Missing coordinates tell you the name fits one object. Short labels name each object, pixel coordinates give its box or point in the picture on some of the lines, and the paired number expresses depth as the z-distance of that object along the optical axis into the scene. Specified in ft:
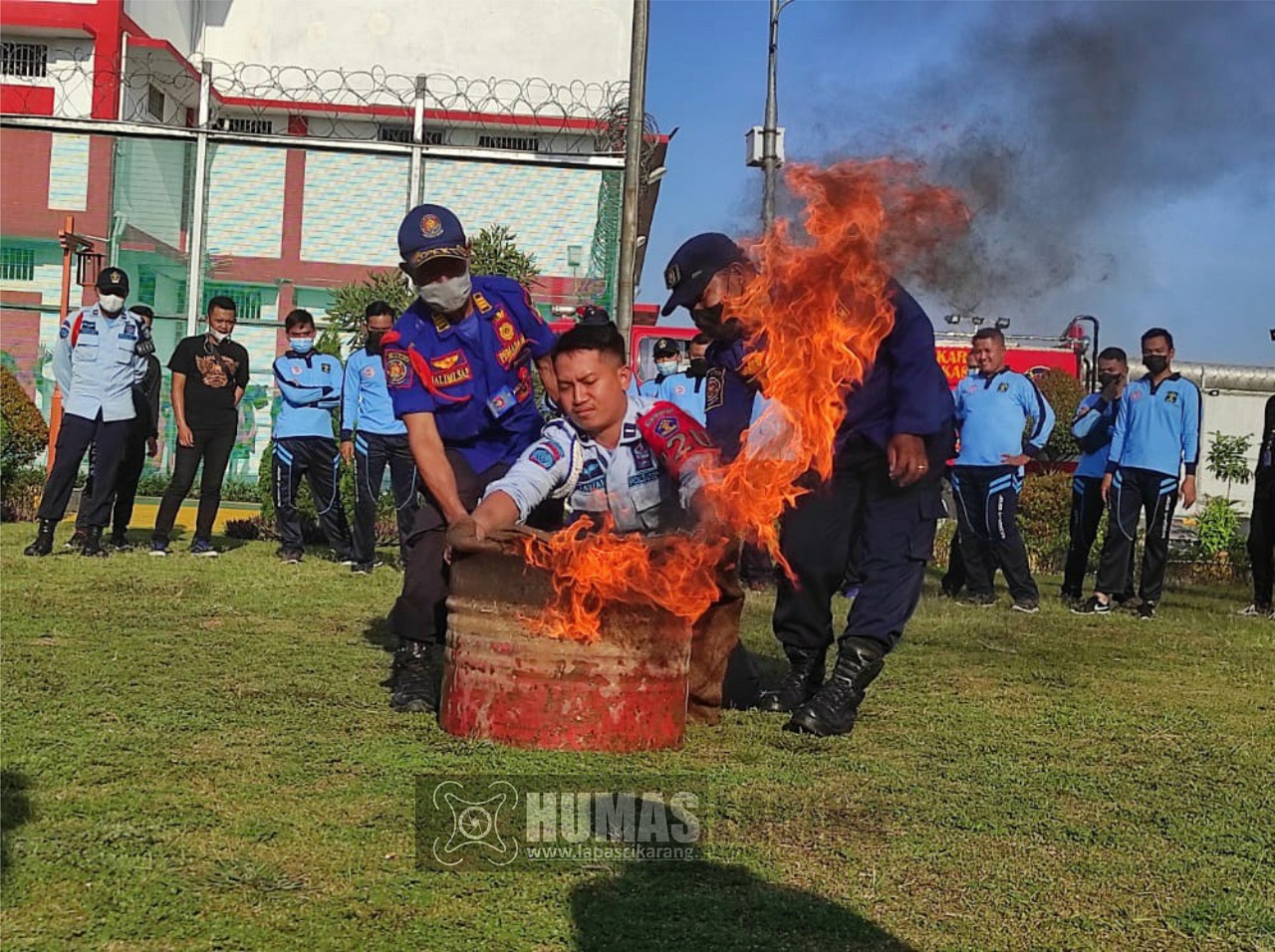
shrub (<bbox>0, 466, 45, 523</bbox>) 44.14
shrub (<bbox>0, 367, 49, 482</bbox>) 44.47
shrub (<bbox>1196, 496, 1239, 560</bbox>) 43.01
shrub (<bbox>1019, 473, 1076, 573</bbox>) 45.14
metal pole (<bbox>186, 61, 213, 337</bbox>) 53.11
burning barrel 14.84
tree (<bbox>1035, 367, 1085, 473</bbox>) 73.61
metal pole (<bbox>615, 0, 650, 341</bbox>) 45.30
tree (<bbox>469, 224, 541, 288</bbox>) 60.03
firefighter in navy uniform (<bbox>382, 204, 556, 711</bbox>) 17.40
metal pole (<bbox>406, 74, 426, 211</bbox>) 53.11
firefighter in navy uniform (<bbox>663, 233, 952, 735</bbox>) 16.92
